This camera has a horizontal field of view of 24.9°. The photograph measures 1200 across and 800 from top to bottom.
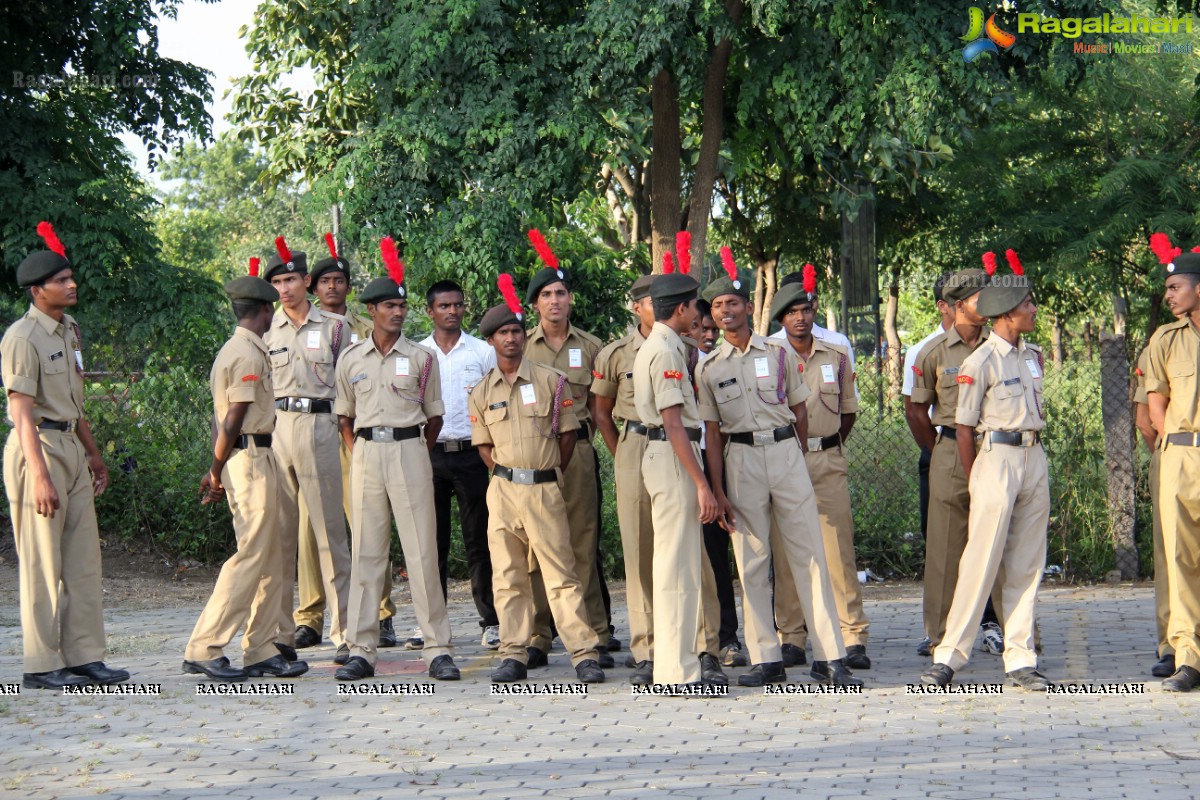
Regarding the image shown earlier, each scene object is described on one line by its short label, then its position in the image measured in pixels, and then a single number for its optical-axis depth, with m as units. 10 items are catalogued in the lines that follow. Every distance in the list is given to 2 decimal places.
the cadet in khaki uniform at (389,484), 15.37
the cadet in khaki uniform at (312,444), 16.55
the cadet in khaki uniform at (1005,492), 14.51
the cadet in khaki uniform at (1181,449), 14.63
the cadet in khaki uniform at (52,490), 14.52
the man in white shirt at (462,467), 17.56
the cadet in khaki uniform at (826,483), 16.21
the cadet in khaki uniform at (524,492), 15.28
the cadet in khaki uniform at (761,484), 14.75
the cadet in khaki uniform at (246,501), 15.24
